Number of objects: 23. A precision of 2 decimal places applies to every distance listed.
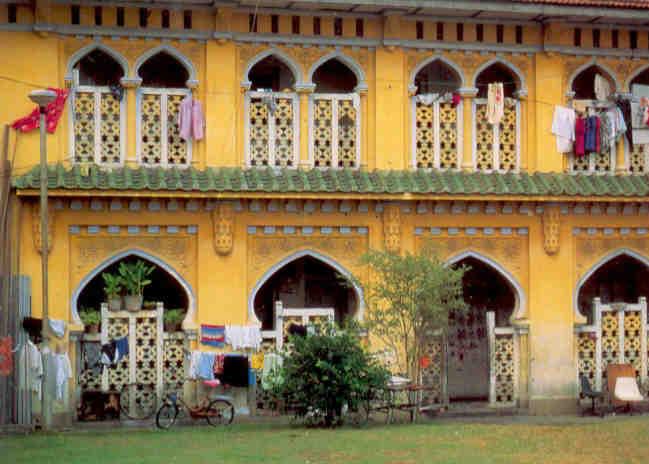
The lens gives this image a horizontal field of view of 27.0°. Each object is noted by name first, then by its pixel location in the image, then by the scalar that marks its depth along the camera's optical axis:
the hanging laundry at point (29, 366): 21.09
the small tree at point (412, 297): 20.77
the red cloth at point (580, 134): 23.77
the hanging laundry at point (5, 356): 20.76
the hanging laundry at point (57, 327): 21.39
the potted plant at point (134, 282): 21.88
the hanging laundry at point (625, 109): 24.05
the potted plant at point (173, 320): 22.25
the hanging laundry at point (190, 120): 22.28
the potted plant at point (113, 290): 21.81
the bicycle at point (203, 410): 21.17
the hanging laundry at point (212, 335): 22.17
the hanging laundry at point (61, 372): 21.17
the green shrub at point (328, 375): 19.50
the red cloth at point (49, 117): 21.59
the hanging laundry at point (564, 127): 23.72
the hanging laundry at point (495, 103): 23.36
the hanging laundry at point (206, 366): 21.98
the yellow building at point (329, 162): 21.84
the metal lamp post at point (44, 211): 19.12
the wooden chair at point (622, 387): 23.17
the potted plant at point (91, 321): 21.91
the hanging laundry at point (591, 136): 23.77
